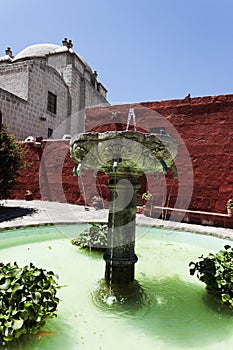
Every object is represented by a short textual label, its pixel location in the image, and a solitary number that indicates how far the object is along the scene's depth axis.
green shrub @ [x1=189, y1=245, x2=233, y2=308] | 2.02
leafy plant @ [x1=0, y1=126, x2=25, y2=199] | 7.06
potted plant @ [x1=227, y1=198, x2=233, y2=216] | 6.07
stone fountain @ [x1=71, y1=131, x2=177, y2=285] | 1.96
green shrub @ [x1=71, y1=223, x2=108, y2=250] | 3.54
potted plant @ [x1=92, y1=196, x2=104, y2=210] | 8.35
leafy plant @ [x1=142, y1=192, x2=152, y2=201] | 7.35
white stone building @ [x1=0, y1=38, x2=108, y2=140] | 12.64
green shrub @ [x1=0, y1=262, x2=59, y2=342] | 1.45
